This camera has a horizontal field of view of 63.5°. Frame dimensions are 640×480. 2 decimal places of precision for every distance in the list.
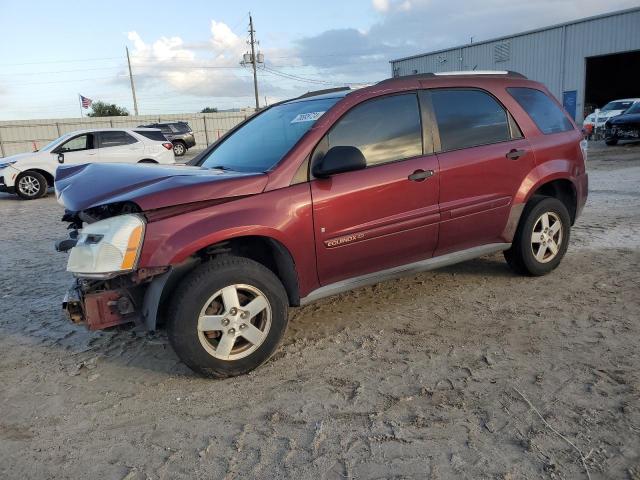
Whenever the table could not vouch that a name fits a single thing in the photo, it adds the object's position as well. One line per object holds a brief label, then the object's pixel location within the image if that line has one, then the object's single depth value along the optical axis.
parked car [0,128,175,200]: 12.66
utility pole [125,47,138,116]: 54.72
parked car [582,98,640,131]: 20.59
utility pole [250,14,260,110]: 49.84
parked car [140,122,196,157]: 24.67
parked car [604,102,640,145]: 16.94
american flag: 38.38
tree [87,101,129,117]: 62.99
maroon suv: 3.02
